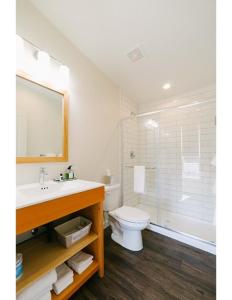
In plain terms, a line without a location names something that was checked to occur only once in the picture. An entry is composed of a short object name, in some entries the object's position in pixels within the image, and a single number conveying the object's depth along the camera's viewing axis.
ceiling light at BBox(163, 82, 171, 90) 2.40
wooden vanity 0.83
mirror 1.27
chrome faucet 1.34
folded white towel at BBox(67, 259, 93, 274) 1.21
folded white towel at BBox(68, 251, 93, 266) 1.24
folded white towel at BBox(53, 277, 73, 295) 1.04
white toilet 1.66
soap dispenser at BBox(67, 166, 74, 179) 1.54
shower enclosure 2.33
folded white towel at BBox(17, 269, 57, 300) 0.86
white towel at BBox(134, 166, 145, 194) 2.28
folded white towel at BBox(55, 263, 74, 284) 1.09
